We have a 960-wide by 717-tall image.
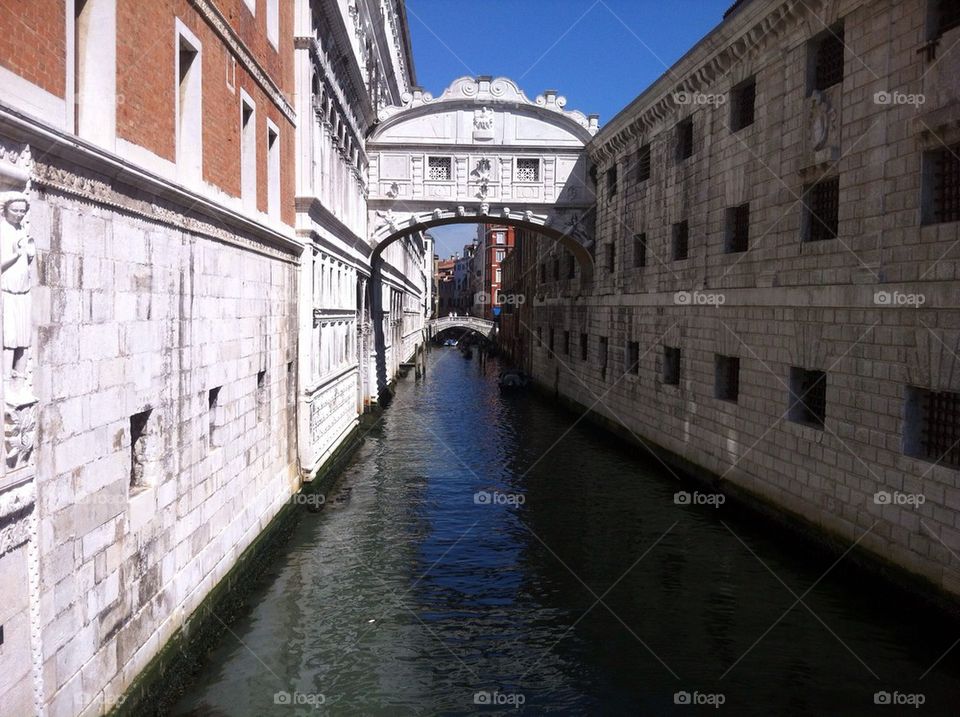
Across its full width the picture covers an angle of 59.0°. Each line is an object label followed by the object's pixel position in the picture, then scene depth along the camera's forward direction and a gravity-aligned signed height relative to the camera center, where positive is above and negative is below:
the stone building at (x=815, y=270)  8.27 +0.67
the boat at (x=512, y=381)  30.58 -2.26
